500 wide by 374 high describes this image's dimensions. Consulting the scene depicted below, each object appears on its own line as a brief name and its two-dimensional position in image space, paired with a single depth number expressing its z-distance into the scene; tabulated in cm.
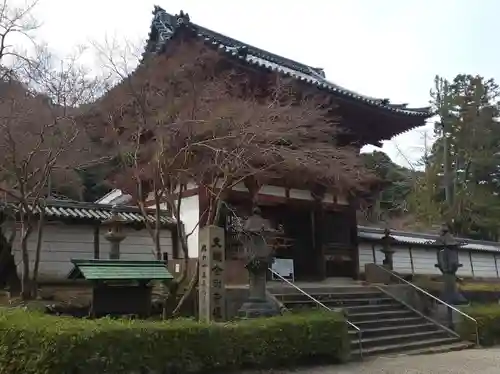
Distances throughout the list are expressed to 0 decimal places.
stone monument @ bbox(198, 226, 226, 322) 1045
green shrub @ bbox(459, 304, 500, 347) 1356
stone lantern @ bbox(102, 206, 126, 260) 1324
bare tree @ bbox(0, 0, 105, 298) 1091
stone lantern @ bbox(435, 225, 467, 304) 1542
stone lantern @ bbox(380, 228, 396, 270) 1794
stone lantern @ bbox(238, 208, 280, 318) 1109
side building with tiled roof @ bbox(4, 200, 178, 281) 1338
